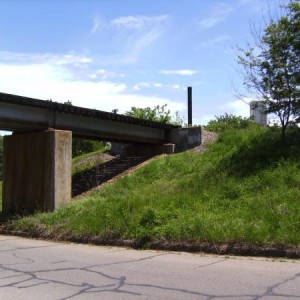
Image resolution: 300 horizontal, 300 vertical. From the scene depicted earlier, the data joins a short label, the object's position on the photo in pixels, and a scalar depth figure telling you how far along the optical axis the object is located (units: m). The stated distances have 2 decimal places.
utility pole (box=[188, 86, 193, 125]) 44.62
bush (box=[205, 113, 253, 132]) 35.00
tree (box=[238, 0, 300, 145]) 19.39
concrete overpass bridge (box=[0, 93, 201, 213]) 20.53
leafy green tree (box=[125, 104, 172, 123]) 43.94
